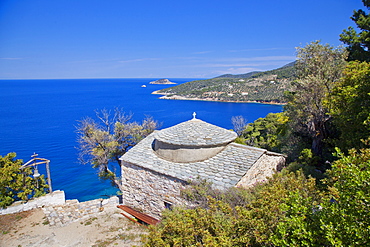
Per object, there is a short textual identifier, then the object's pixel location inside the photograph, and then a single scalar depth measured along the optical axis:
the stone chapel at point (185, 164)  9.38
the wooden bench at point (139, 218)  10.09
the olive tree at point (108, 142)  16.87
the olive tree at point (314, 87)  13.41
